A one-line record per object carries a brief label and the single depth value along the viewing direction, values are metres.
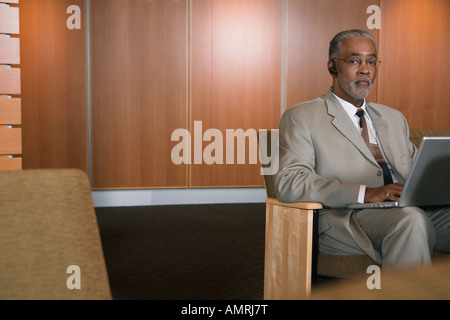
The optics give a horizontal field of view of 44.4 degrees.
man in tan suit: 2.18
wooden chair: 2.23
